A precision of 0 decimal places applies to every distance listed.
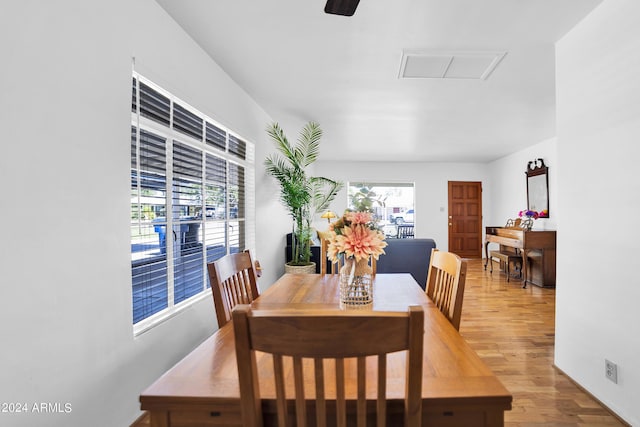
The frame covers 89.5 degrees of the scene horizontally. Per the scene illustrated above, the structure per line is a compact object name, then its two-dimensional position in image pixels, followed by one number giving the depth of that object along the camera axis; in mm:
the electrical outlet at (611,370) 1764
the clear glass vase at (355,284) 1298
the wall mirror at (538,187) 5438
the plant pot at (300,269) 4113
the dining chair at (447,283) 1305
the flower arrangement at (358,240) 1265
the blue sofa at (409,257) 3945
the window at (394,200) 8133
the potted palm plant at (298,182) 4039
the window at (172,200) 1825
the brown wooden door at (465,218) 7957
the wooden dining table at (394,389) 745
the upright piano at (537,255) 4695
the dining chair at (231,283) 1312
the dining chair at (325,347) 604
